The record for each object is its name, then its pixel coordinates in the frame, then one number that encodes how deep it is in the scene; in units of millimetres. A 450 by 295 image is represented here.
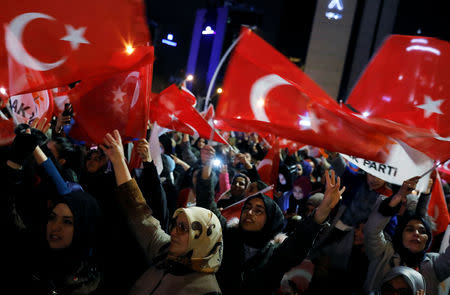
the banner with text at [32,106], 3162
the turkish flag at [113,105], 3408
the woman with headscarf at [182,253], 2111
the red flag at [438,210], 4656
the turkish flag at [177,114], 4164
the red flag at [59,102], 4219
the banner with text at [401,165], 3295
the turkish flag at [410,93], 3377
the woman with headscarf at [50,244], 2104
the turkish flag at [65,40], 2684
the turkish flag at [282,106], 3275
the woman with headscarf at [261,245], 2320
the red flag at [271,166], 5074
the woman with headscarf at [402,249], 3225
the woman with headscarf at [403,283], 2590
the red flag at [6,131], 2908
